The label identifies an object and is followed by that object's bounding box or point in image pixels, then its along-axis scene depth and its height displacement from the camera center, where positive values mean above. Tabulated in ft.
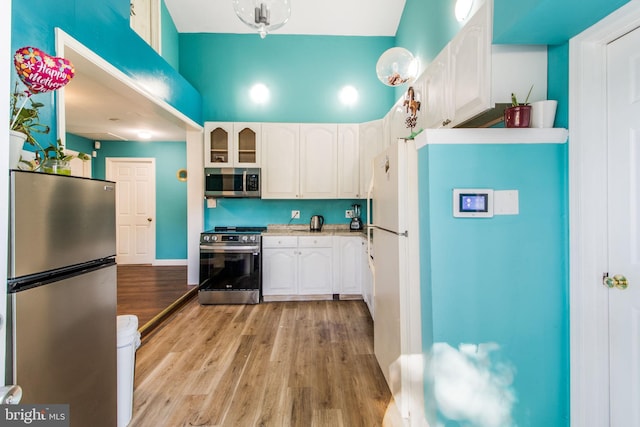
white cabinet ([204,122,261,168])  12.79 +3.05
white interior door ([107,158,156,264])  18.31 +0.35
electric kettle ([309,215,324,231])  13.38 -0.49
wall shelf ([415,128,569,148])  4.65 +1.22
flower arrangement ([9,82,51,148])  3.58 +1.22
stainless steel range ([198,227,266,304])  11.80 -2.33
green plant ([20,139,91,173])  3.80 +0.75
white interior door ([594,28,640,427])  4.05 -0.21
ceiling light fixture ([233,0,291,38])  6.04 +4.26
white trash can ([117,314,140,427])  5.15 -2.77
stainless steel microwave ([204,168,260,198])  12.69 +1.35
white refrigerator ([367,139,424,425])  5.34 -1.27
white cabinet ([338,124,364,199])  12.94 +2.56
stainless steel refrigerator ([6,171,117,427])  2.95 -0.97
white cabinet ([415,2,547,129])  4.79 +2.43
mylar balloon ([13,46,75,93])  3.31 +1.70
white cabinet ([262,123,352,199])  12.86 +2.33
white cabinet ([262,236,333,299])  12.14 -2.23
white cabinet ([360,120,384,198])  12.44 +2.89
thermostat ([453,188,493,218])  4.66 +0.15
